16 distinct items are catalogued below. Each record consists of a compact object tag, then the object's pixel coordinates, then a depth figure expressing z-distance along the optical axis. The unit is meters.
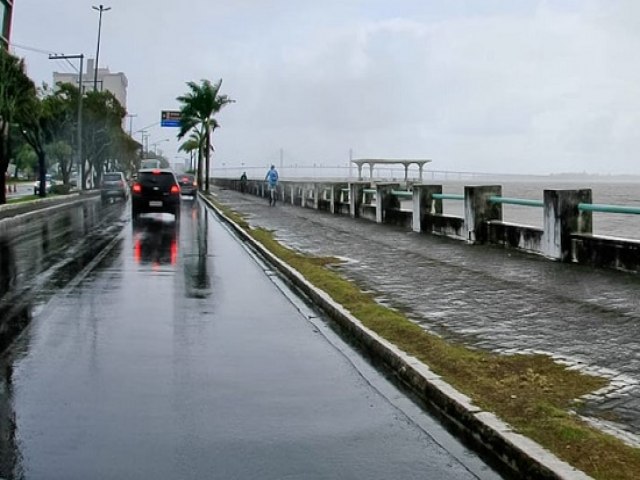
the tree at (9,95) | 41.50
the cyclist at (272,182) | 43.04
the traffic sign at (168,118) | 100.66
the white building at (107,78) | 185.38
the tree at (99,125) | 71.31
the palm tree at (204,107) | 74.00
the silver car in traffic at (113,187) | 53.84
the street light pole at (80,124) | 60.69
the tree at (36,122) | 46.50
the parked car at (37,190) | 58.52
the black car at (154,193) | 32.25
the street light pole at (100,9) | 69.75
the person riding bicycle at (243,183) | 72.62
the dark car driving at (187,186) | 63.25
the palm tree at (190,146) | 98.47
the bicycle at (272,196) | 43.90
